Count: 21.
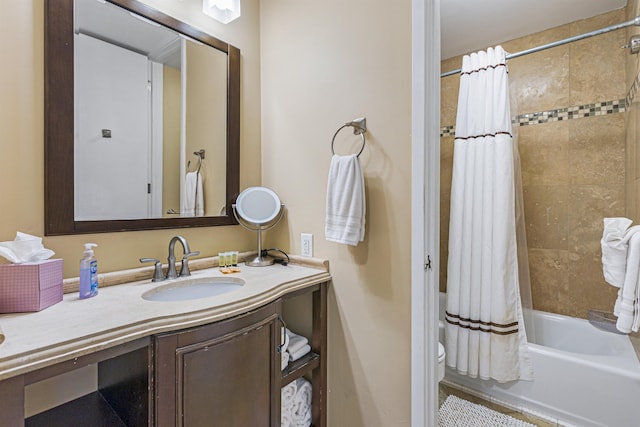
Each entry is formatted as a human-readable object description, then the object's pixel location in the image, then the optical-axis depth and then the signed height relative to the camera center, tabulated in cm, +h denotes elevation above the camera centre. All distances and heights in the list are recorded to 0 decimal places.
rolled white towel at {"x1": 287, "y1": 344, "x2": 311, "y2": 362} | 135 -65
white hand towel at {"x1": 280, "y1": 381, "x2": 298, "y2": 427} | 130 -85
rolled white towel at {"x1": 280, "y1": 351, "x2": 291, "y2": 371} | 127 -64
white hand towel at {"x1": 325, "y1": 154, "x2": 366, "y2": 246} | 124 +4
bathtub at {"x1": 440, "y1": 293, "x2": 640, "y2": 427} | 147 -93
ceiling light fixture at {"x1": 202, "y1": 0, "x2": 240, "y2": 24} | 143 +99
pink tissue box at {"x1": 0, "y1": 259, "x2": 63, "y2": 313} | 84 -22
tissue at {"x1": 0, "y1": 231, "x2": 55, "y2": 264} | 86 -11
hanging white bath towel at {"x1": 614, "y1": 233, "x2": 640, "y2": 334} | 117 -32
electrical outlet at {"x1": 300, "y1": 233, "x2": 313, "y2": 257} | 150 -17
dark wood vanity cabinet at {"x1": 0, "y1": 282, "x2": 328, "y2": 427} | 79 -51
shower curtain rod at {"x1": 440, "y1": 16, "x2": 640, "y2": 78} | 155 +103
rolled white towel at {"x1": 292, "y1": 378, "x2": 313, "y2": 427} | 137 -90
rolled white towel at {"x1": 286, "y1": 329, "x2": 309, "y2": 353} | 136 -62
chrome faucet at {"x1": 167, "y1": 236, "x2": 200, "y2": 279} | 127 -21
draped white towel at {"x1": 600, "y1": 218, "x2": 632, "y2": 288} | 125 -17
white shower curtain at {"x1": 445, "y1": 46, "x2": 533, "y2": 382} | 178 -16
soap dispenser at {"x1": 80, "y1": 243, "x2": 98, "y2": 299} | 100 -22
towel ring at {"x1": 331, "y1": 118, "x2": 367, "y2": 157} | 130 +37
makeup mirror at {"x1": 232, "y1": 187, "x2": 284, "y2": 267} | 156 +1
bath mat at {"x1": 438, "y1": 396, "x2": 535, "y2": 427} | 165 -118
